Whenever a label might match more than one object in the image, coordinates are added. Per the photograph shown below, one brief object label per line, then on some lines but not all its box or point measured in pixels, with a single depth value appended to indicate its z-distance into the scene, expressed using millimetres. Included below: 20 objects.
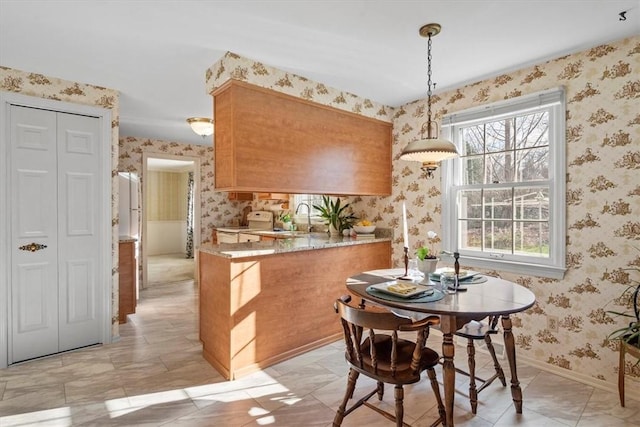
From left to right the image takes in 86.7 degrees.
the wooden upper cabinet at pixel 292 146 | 2766
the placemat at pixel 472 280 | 2319
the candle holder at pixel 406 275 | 2357
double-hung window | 2807
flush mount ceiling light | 4227
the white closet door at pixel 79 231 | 3109
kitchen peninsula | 2664
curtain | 8531
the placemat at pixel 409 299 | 1913
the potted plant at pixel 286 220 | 5415
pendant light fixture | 2209
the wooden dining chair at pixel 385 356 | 1664
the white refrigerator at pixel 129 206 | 4202
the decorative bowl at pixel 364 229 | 3975
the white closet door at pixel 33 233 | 2891
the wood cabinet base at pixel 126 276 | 3957
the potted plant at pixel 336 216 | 4328
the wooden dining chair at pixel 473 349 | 2223
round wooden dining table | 1755
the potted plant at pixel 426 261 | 2229
